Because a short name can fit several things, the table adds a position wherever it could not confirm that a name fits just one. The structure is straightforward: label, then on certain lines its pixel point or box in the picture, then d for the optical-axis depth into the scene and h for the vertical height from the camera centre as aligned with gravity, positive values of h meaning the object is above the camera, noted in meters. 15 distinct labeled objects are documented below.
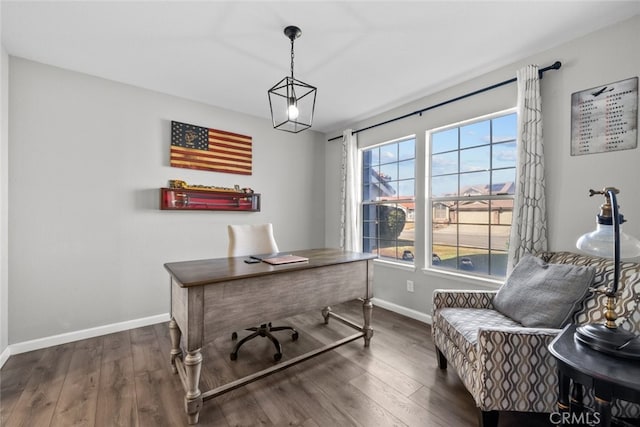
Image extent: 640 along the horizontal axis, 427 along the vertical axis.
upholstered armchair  1.40 -0.77
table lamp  1.11 -0.19
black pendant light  1.95 +1.32
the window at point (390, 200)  3.37 +0.18
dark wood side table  0.96 -0.58
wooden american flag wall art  3.11 +0.76
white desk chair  2.54 -0.30
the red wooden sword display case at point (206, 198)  2.99 +0.17
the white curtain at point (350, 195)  3.85 +0.25
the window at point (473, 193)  2.56 +0.20
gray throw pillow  1.59 -0.49
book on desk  2.09 -0.37
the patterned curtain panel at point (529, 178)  2.17 +0.28
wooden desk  1.57 -0.57
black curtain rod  2.14 +1.15
